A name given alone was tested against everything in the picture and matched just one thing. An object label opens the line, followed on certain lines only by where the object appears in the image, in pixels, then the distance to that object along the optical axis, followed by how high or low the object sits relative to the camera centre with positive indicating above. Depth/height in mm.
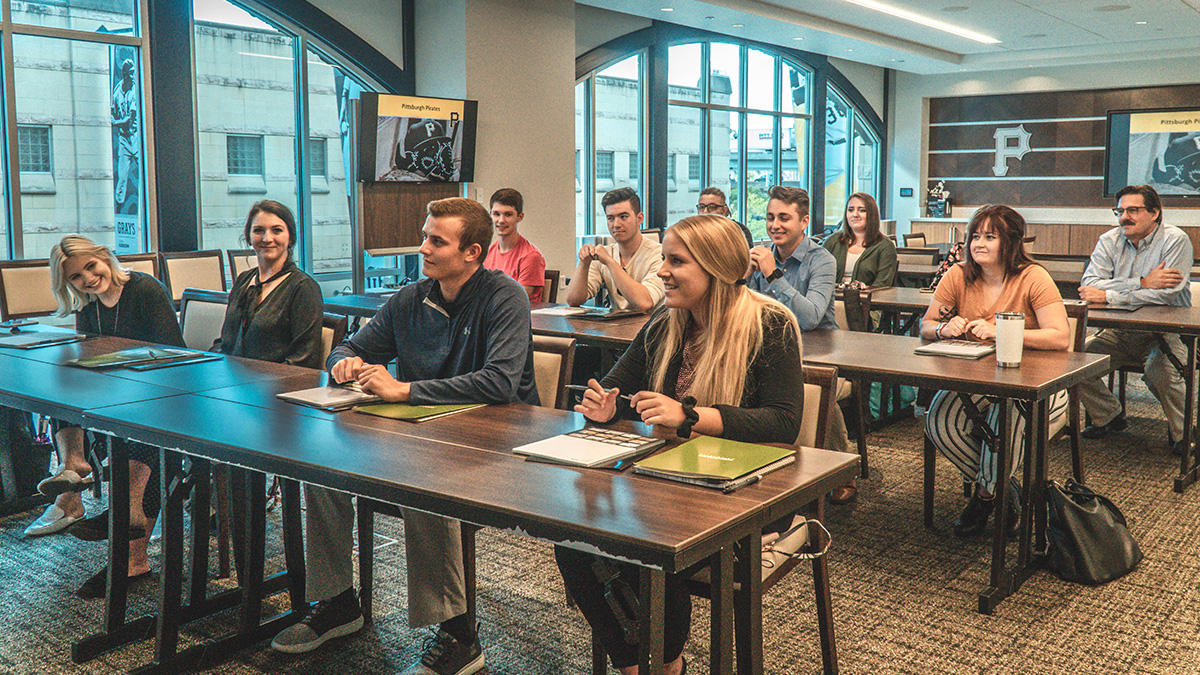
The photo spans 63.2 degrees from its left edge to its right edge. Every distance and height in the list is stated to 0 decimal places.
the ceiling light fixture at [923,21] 9289 +2303
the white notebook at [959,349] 3332 -371
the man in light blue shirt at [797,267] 4008 -104
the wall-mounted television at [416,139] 6656 +741
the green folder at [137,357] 3166 -374
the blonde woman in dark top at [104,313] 3285 -272
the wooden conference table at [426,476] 1648 -453
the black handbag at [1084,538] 3141 -959
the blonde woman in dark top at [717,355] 2203 -269
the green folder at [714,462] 1842 -433
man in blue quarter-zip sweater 2504 -359
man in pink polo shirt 5133 -41
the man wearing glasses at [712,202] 6711 +279
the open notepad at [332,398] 2537 -409
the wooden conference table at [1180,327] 4180 -369
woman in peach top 3453 -286
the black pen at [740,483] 1803 -448
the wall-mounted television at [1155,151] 12258 +1153
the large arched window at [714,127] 9539 +1322
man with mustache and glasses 4711 -235
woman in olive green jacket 6125 -35
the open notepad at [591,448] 1986 -433
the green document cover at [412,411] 2434 -426
